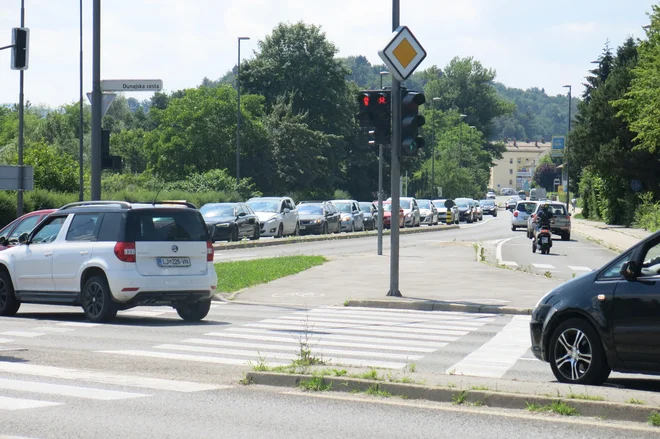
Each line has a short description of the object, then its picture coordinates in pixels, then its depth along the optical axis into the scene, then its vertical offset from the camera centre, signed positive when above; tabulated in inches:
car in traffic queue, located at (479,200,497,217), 4330.7 -73.0
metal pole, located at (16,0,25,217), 1494.8 +103.7
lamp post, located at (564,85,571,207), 3415.8 +40.3
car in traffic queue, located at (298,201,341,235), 2095.2 -57.5
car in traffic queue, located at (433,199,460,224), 2952.8 -65.5
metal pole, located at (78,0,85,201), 1810.8 +117.1
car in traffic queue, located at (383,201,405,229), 2421.5 -63.0
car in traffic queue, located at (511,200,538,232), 2534.4 -55.7
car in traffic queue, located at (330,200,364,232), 2310.5 -58.1
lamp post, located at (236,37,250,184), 2583.7 +167.7
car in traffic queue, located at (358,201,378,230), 2444.6 -60.0
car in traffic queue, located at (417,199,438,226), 2768.2 -61.6
